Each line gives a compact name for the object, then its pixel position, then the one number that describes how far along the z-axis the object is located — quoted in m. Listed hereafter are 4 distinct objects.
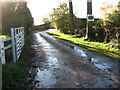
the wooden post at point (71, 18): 23.79
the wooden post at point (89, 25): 15.64
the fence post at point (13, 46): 5.99
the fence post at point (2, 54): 4.88
